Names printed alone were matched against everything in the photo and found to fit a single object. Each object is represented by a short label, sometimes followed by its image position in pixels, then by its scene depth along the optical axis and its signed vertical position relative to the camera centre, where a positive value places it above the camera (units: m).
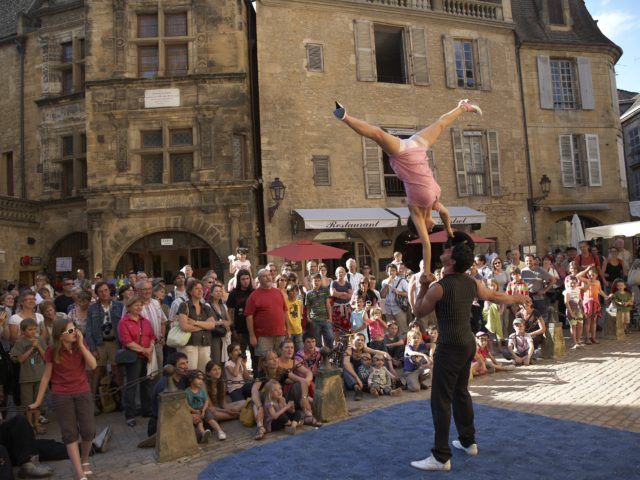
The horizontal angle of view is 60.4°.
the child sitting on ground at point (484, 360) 8.92 -1.33
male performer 4.66 -0.45
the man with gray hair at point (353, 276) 10.77 +0.22
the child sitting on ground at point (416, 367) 8.28 -1.27
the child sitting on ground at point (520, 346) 9.61 -1.21
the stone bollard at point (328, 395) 6.75 -1.32
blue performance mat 4.65 -1.62
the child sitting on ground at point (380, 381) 8.02 -1.39
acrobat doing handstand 4.79 +0.96
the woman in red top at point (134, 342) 6.97 -0.54
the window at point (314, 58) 16.62 +6.98
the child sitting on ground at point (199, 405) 6.22 -1.26
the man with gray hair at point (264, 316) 7.58 -0.33
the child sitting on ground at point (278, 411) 6.45 -1.42
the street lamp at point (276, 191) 15.13 +2.76
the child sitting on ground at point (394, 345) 9.30 -1.03
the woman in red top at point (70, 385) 5.09 -0.75
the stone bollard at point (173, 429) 5.65 -1.36
